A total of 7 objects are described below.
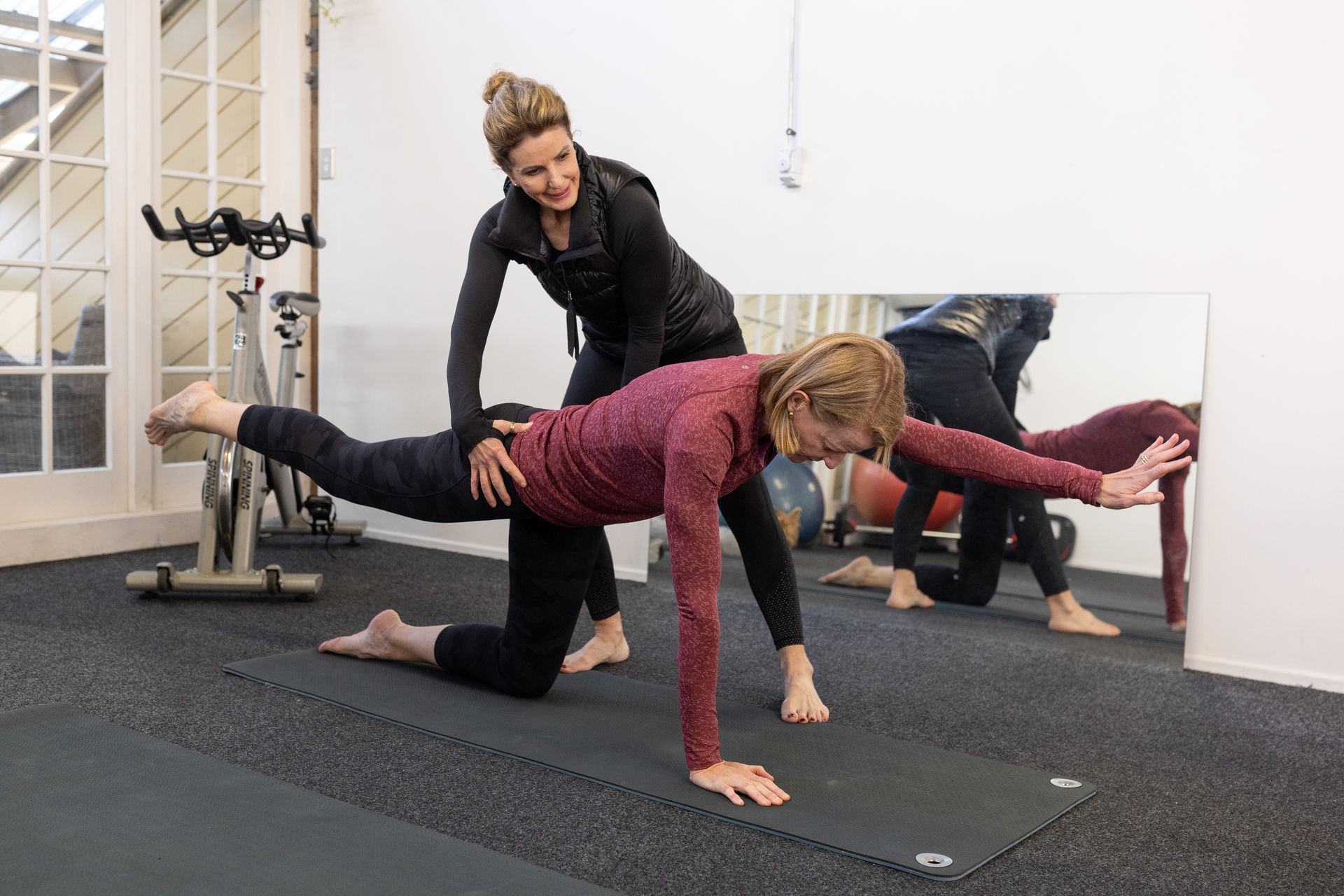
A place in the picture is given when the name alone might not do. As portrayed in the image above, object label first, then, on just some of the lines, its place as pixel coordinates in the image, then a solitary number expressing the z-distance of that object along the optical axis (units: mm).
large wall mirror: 2934
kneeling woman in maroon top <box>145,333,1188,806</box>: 1745
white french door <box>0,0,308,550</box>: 3785
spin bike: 3227
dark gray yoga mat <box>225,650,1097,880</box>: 1766
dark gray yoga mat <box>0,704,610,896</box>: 1499
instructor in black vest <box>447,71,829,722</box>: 2014
